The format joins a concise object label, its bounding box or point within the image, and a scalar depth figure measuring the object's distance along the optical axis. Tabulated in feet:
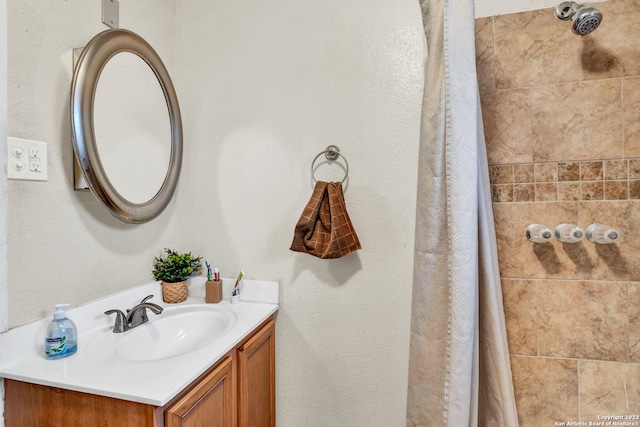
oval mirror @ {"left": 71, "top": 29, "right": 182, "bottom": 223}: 3.53
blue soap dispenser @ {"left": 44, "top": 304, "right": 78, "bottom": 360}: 3.06
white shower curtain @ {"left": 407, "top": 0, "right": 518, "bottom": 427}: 2.99
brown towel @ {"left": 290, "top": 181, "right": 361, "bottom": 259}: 4.29
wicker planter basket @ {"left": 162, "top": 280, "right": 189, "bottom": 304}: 4.75
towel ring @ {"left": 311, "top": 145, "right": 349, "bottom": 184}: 4.62
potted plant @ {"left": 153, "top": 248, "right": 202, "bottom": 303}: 4.76
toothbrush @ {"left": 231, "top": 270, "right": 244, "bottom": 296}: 4.78
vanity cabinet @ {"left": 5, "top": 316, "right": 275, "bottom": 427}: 2.59
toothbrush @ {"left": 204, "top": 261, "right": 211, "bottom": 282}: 4.77
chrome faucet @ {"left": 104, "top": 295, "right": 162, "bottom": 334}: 3.71
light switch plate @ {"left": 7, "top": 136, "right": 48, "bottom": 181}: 3.05
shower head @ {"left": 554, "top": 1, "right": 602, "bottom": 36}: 3.31
